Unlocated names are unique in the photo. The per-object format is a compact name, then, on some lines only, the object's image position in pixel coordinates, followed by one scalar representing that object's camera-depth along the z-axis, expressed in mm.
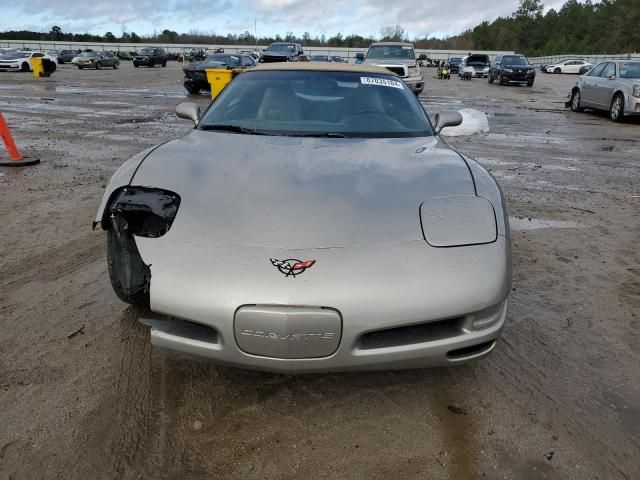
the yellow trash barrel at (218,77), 12023
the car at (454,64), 44644
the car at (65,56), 47869
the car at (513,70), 24594
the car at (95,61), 37750
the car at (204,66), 17322
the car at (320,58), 30281
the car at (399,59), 15661
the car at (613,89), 11031
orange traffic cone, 6289
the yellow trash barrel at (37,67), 25350
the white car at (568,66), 46188
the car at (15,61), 29906
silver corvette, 1752
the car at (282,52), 23172
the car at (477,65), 34906
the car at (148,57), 40062
